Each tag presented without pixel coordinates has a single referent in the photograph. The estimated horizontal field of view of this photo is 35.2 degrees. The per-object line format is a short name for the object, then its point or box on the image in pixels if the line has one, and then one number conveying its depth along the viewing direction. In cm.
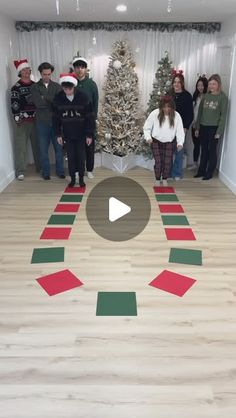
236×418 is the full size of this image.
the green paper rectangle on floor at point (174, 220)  393
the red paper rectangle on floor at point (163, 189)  498
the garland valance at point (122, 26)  577
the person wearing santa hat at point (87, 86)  511
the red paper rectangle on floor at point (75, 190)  495
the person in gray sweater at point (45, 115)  501
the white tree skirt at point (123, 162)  590
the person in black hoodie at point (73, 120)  462
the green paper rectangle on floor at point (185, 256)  314
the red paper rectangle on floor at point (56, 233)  359
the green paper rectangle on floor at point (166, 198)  463
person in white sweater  473
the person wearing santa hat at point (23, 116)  512
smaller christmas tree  564
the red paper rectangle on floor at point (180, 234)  358
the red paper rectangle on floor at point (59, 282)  272
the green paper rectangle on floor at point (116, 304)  246
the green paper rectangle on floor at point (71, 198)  461
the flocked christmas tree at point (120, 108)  570
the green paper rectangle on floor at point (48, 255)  314
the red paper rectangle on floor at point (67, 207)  428
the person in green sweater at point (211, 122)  511
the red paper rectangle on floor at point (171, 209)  427
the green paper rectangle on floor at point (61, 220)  392
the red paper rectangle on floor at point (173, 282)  271
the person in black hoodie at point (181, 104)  524
